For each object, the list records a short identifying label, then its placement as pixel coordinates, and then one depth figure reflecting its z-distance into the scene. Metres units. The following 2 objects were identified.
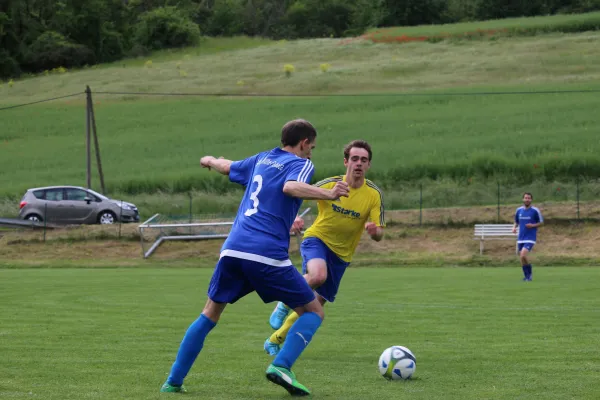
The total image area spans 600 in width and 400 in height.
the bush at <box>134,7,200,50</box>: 96.81
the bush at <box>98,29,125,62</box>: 94.31
